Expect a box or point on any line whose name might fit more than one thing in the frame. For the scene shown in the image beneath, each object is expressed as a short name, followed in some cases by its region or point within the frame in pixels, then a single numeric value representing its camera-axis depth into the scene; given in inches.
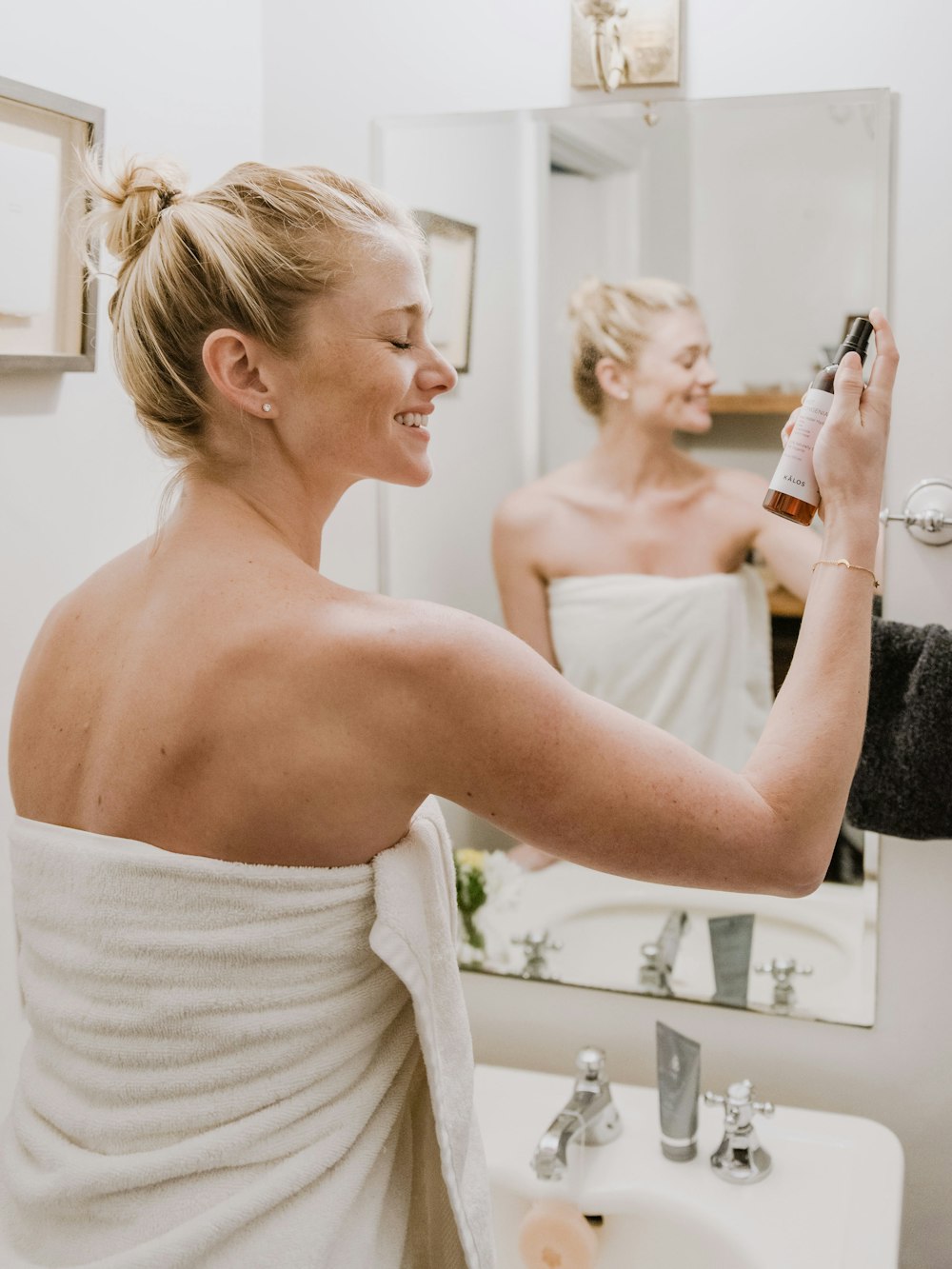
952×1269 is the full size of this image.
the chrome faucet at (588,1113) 51.3
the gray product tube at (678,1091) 51.8
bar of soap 49.5
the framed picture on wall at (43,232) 43.9
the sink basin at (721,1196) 47.8
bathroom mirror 50.8
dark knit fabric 48.8
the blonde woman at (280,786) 30.7
